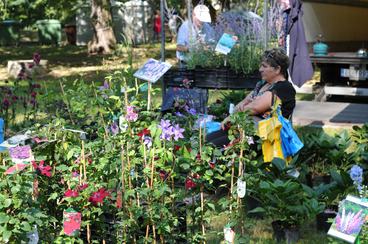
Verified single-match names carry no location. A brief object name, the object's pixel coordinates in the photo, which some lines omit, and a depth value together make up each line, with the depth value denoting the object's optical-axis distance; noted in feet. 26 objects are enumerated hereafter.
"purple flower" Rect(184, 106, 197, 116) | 22.30
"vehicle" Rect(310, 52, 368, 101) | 57.82
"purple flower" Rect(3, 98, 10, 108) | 36.87
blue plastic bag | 27.38
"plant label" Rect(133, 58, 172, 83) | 24.42
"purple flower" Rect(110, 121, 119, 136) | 21.38
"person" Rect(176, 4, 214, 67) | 41.21
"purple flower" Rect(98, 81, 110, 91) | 23.46
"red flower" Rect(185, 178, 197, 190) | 19.37
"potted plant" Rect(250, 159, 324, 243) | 23.76
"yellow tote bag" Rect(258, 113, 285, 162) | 26.26
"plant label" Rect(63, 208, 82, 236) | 17.17
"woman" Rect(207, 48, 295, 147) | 29.73
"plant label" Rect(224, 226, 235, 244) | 19.21
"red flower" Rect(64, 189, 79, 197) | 18.05
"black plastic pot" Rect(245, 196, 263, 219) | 27.40
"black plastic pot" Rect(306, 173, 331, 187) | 30.54
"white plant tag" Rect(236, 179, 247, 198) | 19.15
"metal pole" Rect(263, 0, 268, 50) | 38.97
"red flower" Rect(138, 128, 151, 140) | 19.96
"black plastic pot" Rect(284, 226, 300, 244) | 24.36
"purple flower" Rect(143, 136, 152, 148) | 19.37
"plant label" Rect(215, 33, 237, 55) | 37.19
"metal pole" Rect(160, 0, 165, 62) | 41.64
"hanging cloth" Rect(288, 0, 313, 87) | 44.26
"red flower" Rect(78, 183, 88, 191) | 18.43
